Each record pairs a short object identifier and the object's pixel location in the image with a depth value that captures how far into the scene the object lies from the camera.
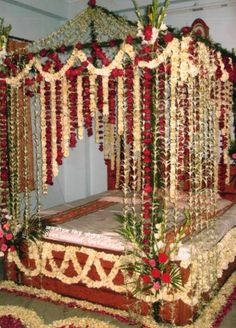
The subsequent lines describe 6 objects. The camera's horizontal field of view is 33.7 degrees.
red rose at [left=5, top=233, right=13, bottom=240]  5.00
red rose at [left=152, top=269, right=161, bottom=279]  3.90
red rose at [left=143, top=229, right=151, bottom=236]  4.14
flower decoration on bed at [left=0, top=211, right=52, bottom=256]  4.99
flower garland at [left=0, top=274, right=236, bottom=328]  4.18
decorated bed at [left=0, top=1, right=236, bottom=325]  3.89
